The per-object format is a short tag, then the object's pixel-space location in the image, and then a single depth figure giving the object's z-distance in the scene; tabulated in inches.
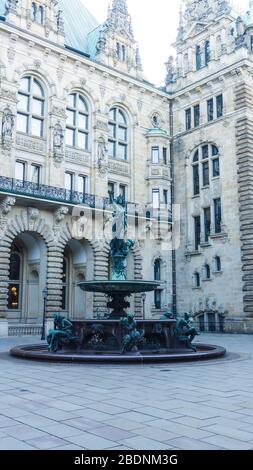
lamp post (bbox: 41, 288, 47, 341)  1070.9
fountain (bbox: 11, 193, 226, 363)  581.6
